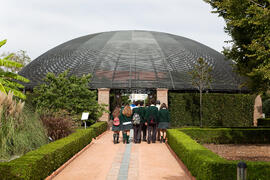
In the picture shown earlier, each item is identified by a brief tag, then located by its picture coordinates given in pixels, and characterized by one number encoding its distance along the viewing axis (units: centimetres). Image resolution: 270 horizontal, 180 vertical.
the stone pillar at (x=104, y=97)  2372
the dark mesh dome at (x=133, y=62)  2631
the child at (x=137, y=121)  1241
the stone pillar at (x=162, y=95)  2370
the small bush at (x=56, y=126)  999
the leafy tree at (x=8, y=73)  1297
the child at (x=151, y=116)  1239
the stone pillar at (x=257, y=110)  2616
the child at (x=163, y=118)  1248
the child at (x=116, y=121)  1220
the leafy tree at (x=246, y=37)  722
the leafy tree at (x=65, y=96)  1557
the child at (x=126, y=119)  1223
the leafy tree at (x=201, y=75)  2210
